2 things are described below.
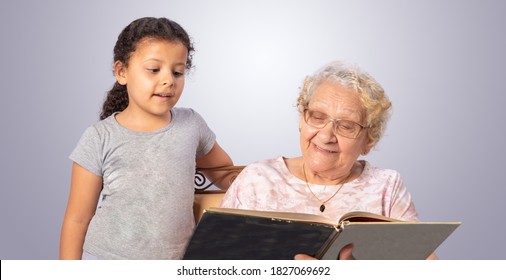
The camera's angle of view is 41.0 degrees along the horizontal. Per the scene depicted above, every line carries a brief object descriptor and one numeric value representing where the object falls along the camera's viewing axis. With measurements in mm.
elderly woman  2693
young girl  2822
